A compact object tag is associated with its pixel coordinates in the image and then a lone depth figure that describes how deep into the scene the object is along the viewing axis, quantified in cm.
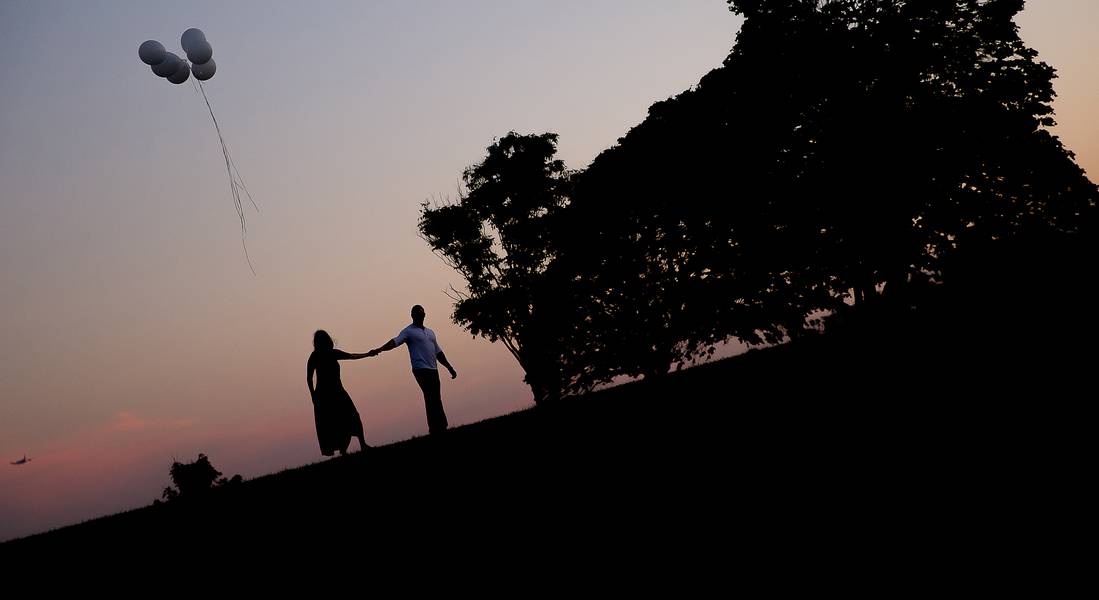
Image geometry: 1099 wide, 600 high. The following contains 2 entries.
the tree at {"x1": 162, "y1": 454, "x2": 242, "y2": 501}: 5362
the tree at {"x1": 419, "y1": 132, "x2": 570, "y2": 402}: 3472
